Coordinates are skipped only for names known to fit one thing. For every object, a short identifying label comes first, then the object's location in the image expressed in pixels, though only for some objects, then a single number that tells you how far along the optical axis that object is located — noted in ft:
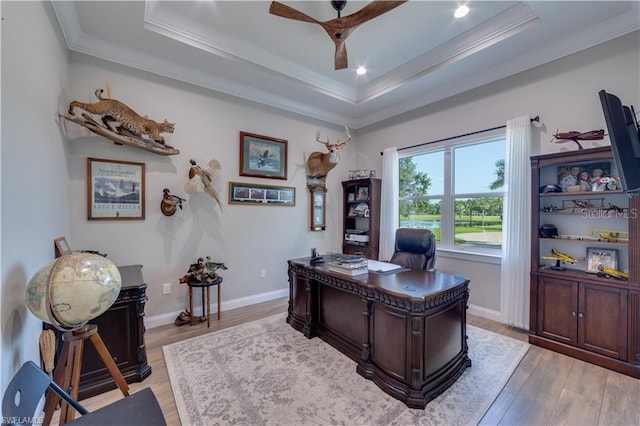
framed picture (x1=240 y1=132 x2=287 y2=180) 12.08
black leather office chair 9.05
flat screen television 5.38
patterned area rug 5.51
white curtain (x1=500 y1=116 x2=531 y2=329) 9.37
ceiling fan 6.65
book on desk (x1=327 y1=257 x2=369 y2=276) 7.65
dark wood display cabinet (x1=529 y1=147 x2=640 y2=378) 7.01
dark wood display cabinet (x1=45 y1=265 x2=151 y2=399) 6.12
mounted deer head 13.65
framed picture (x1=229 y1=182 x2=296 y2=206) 11.85
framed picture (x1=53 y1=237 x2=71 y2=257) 6.68
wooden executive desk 5.85
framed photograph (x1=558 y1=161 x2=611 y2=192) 7.97
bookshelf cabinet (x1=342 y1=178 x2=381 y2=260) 14.51
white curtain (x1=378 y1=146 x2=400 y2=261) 13.87
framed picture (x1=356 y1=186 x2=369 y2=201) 14.96
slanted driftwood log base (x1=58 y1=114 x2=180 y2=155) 7.95
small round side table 9.61
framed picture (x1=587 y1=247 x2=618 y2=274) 7.79
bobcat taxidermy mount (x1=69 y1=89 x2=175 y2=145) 8.07
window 10.89
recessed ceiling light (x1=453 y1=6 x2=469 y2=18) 8.13
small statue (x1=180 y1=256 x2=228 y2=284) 9.86
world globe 4.05
